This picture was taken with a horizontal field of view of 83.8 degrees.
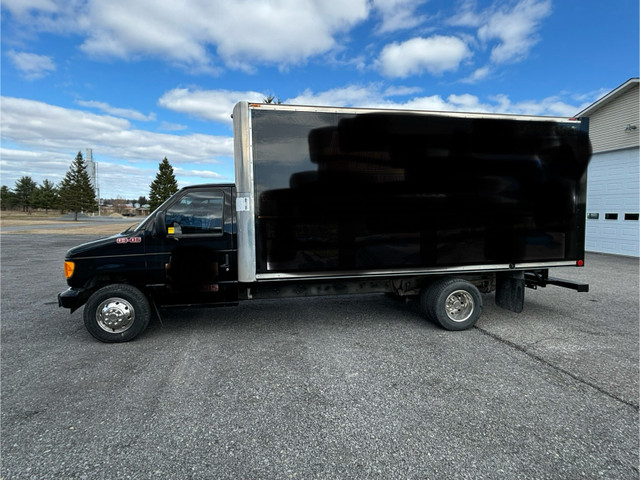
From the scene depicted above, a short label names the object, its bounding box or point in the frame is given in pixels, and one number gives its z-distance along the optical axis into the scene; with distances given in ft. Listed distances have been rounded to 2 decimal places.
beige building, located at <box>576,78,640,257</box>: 40.63
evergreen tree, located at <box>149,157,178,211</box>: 145.28
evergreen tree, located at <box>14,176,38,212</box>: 241.96
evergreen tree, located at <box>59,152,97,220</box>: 176.24
